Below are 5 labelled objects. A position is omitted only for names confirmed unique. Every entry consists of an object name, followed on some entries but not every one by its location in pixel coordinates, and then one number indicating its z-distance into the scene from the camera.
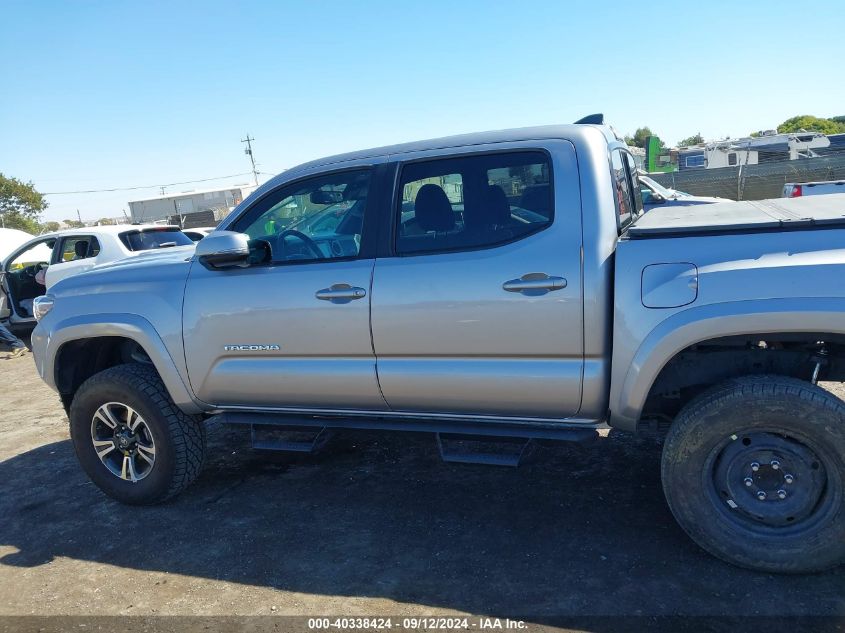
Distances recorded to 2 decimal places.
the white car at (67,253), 9.62
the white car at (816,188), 12.79
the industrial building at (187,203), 49.19
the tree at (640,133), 84.22
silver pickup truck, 2.71
